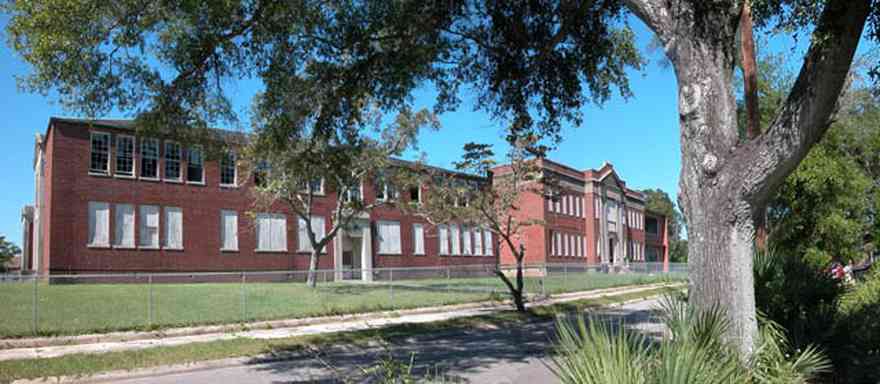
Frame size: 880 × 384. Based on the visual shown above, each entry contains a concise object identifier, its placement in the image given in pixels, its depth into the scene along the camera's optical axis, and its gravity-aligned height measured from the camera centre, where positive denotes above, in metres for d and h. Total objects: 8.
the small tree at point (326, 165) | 12.87 +1.89
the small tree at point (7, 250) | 78.12 -1.03
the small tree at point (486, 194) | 23.02 +1.47
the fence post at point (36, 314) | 16.24 -1.70
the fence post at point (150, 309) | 18.06 -1.79
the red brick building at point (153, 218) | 32.34 +1.12
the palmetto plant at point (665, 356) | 4.23 -0.78
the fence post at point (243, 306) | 19.41 -1.89
